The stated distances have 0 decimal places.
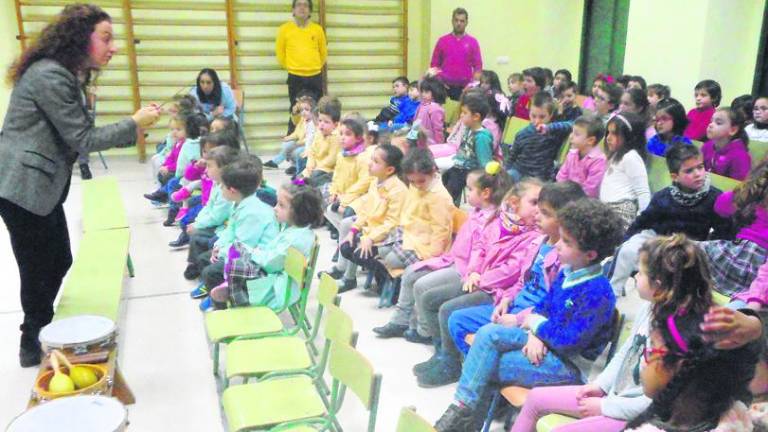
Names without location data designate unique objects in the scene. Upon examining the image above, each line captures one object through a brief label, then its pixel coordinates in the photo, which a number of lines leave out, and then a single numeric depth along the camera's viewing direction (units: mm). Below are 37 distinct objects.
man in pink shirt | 7684
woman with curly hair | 2449
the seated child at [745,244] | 2635
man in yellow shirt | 7449
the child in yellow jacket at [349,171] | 4340
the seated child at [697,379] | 1581
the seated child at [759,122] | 4513
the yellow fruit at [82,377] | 2043
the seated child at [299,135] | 6211
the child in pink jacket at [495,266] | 2727
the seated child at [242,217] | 3297
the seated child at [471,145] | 4449
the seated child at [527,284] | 2400
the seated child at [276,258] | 2990
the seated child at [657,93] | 5648
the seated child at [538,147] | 4645
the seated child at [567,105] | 5500
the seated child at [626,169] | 3533
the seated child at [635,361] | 1653
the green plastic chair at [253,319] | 2588
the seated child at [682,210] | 2994
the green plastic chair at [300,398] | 1883
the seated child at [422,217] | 3240
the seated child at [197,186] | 4426
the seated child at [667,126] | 4184
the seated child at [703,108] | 5031
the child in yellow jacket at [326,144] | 5098
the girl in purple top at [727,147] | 3740
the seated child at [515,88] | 7031
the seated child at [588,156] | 3814
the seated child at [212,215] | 3842
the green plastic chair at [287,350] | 2207
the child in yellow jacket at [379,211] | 3521
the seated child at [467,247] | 2924
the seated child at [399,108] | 6723
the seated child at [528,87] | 6629
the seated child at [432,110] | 5871
